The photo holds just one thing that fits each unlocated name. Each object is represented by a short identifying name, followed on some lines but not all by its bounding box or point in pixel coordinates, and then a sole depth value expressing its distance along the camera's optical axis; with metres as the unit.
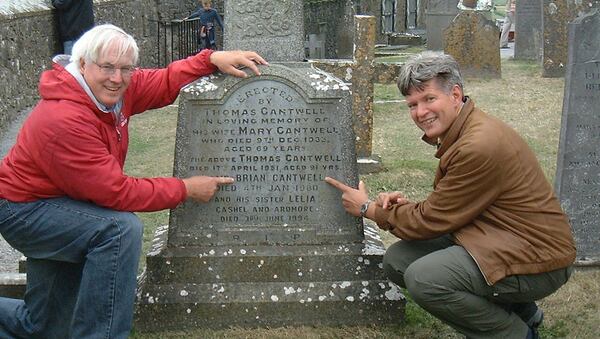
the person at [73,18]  11.34
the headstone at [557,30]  13.79
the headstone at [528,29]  17.70
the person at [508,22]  23.61
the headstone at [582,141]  5.59
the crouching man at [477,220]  3.93
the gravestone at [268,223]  4.71
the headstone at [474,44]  13.84
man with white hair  3.86
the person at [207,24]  19.52
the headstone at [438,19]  19.58
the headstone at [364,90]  8.88
